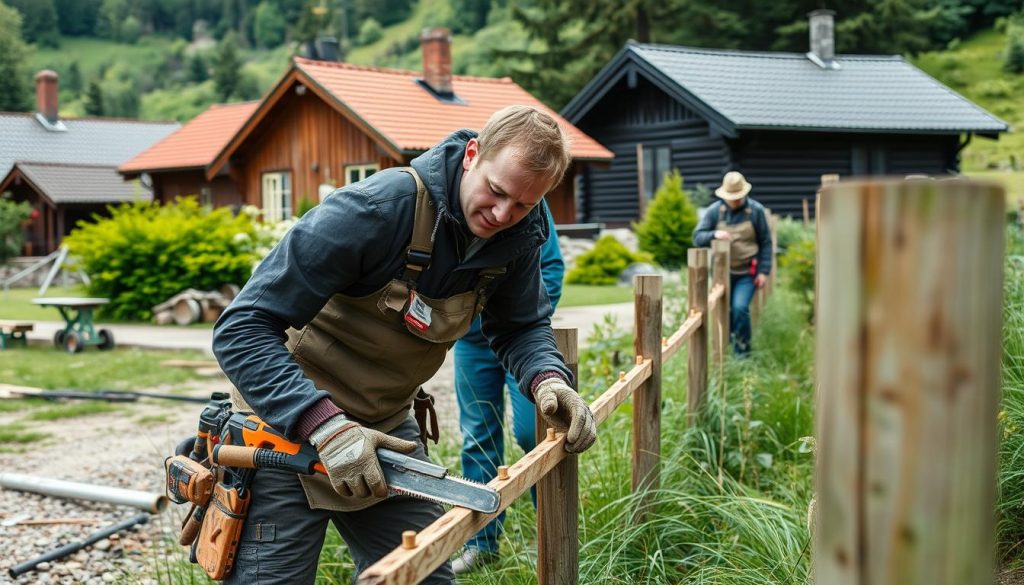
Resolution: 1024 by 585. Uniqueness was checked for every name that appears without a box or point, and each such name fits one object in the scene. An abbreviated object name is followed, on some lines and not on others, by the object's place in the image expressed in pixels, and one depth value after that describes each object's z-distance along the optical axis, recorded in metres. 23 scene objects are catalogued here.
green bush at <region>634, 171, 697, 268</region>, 18.44
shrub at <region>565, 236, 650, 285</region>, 18.59
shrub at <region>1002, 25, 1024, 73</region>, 45.50
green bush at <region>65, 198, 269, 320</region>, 14.38
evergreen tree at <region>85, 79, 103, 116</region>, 68.56
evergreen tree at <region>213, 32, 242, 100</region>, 75.88
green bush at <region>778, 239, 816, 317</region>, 9.03
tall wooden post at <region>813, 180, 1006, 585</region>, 1.04
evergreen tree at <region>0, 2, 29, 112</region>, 62.00
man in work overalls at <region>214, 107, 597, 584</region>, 2.18
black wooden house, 22.72
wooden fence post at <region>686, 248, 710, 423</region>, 4.62
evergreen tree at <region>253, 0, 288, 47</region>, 108.62
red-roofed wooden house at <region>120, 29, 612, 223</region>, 20.33
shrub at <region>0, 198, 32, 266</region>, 24.55
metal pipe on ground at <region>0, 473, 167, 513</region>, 4.78
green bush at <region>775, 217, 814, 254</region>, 17.41
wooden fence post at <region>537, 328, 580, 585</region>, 2.74
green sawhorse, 11.62
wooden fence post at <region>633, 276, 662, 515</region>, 3.60
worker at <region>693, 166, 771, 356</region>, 8.05
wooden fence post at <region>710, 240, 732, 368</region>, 6.35
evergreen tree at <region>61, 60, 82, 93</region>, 91.06
